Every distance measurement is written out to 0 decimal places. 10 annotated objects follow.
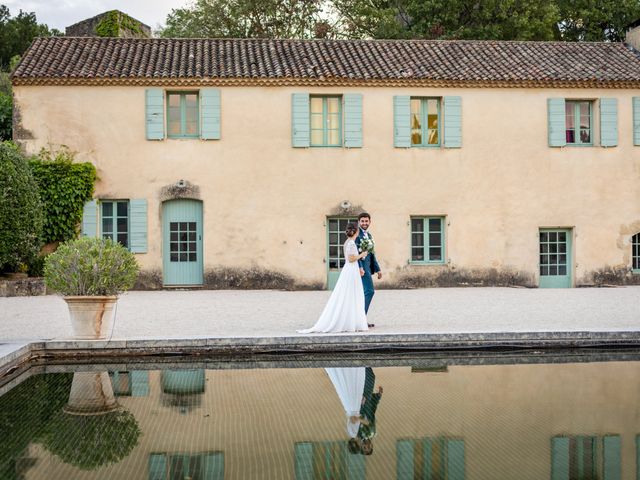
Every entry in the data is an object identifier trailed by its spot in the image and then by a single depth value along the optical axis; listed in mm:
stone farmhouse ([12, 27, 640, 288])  20094
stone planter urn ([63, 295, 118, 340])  10219
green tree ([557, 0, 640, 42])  32000
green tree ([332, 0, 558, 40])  29188
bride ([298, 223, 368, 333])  11094
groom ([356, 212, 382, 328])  11586
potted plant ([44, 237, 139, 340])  10219
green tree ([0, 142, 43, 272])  17391
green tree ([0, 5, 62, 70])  43969
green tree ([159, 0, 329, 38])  33688
